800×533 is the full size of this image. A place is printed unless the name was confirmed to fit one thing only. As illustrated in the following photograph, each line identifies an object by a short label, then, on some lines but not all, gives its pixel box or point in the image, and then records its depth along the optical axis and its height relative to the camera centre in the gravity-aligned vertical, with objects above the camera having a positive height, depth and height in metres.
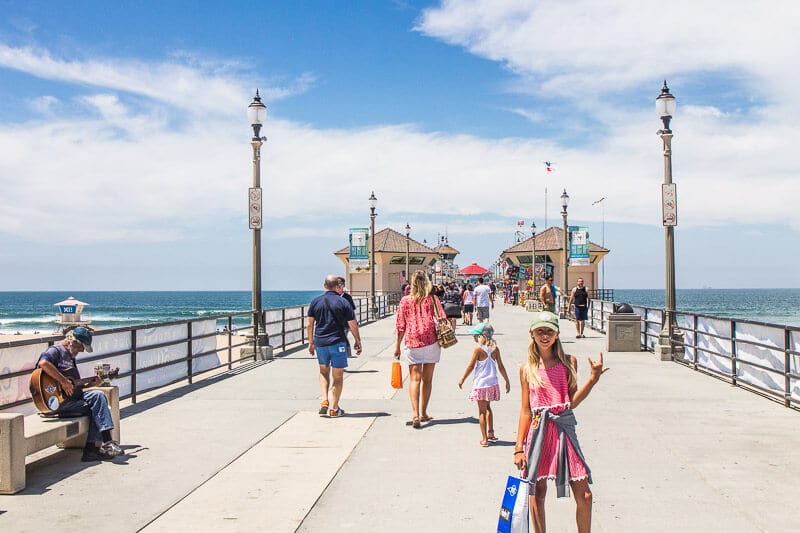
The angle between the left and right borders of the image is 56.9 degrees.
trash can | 16.67 -1.07
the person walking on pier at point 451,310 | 20.12 -0.61
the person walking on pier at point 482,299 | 22.75 -0.36
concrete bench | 5.57 -1.22
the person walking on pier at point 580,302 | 19.81 -0.40
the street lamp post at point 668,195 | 15.63 +1.96
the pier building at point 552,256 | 55.81 +2.53
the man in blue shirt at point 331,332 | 9.00 -0.54
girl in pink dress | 4.13 -0.78
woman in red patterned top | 8.23 -0.55
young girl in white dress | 7.36 -0.89
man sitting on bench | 6.60 -1.04
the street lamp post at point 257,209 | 15.40 +1.71
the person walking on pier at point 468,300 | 27.55 -0.47
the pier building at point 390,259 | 58.72 +2.38
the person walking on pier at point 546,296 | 18.91 -0.22
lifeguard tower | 51.84 -1.55
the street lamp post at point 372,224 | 31.31 +2.78
